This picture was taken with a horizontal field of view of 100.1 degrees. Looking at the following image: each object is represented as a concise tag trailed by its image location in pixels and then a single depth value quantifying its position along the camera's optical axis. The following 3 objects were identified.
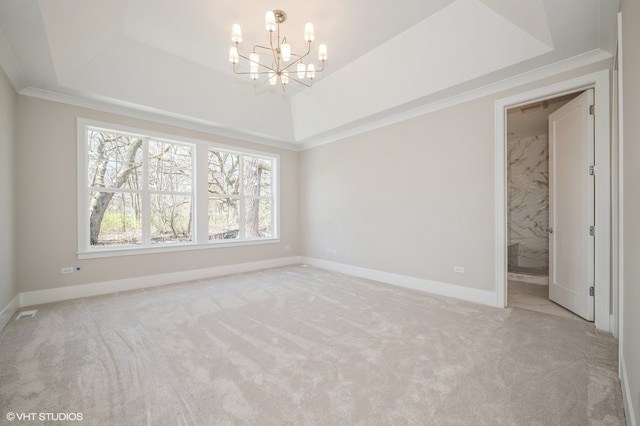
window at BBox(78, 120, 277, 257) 3.99
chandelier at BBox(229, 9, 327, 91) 2.47
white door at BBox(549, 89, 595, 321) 2.83
